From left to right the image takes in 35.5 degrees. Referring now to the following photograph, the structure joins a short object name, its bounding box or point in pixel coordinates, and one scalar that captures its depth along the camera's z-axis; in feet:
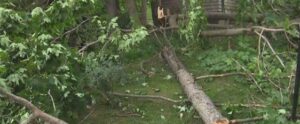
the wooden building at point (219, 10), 23.12
